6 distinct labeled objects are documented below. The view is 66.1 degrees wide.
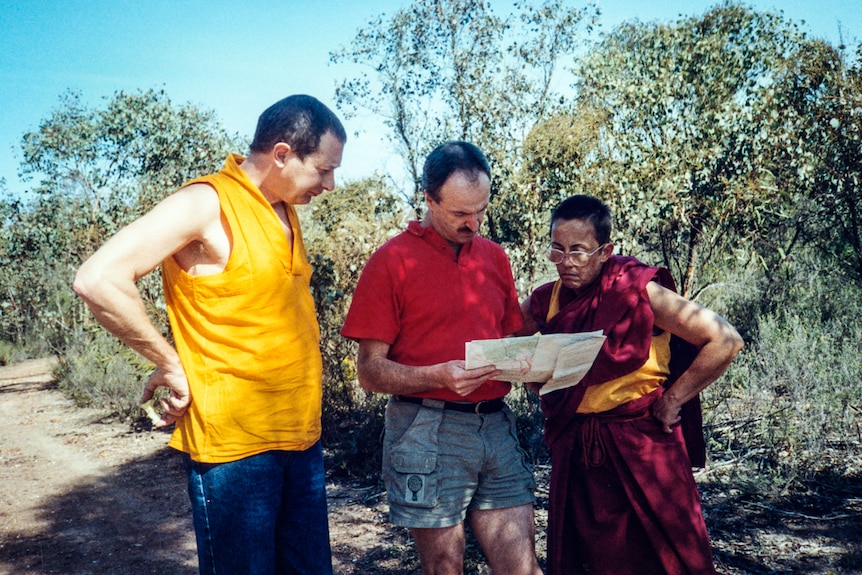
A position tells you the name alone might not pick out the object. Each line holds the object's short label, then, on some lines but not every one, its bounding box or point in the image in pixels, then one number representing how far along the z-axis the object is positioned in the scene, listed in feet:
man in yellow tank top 5.86
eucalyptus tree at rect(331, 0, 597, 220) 25.26
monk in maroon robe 7.73
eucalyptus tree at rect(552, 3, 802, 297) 19.33
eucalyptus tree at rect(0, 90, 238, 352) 34.17
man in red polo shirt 7.45
